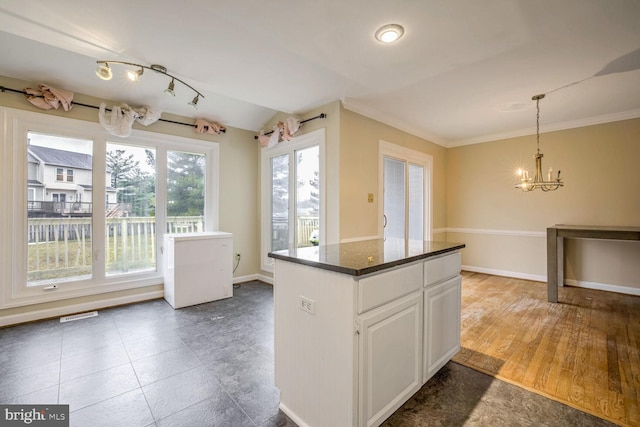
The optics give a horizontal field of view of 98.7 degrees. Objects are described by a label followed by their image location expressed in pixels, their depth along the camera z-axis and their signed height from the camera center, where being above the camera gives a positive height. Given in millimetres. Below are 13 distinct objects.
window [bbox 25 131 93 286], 3035 -74
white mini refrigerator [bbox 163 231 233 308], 3447 -699
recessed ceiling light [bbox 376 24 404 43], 2041 +1382
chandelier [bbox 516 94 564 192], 3414 +417
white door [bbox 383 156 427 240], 4375 +257
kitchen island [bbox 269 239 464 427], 1338 -648
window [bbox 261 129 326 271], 3806 +301
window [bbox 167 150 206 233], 3973 +349
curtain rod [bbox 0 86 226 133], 2777 +1303
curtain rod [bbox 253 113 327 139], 3526 +1272
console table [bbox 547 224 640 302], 3402 -330
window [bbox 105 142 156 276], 3510 +83
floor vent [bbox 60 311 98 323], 3039 -1143
